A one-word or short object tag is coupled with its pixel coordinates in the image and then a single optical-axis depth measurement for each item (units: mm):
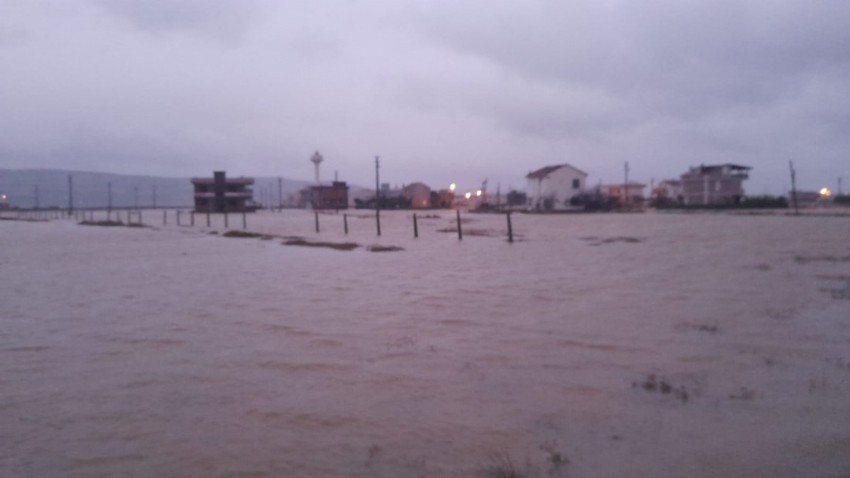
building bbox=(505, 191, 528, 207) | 80500
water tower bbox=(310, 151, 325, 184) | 100250
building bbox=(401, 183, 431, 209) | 90138
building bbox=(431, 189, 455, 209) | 91125
